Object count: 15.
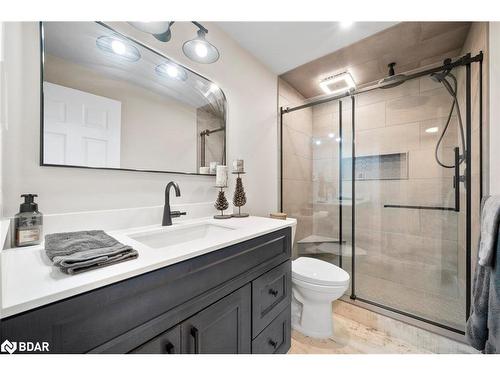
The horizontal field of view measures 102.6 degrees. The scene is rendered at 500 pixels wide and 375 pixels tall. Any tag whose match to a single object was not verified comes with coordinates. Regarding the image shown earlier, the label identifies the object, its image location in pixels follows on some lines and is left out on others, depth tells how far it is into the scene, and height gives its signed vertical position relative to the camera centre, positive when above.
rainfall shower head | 1.74 +0.96
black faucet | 1.15 -0.14
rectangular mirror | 0.88 +0.45
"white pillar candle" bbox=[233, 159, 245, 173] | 1.56 +0.17
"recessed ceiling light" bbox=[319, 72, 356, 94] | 2.13 +1.17
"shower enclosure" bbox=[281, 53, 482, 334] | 1.54 +0.00
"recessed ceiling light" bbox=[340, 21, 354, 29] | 1.48 +1.23
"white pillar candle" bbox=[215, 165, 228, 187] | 1.46 +0.08
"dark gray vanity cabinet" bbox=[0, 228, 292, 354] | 0.45 -0.38
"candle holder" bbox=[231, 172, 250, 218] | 1.58 -0.07
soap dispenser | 0.73 -0.14
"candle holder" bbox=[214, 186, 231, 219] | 1.47 -0.12
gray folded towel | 0.52 -0.19
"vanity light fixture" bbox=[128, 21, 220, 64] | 1.14 +0.84
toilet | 1.37 -0.78
